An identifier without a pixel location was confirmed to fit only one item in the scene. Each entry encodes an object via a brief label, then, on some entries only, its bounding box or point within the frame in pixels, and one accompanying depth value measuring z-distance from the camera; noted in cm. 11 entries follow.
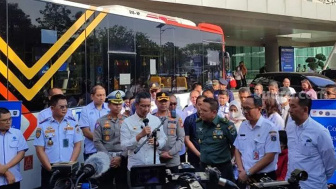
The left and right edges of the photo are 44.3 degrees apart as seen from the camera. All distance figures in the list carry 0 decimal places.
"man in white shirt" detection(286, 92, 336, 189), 387
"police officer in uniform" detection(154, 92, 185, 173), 529
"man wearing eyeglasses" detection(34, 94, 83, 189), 513
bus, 586
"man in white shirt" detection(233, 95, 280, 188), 421
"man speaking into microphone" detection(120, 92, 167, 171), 450
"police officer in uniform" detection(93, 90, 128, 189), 534
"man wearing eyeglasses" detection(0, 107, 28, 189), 468
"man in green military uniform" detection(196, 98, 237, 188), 478
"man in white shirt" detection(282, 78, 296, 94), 1180
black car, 1543
